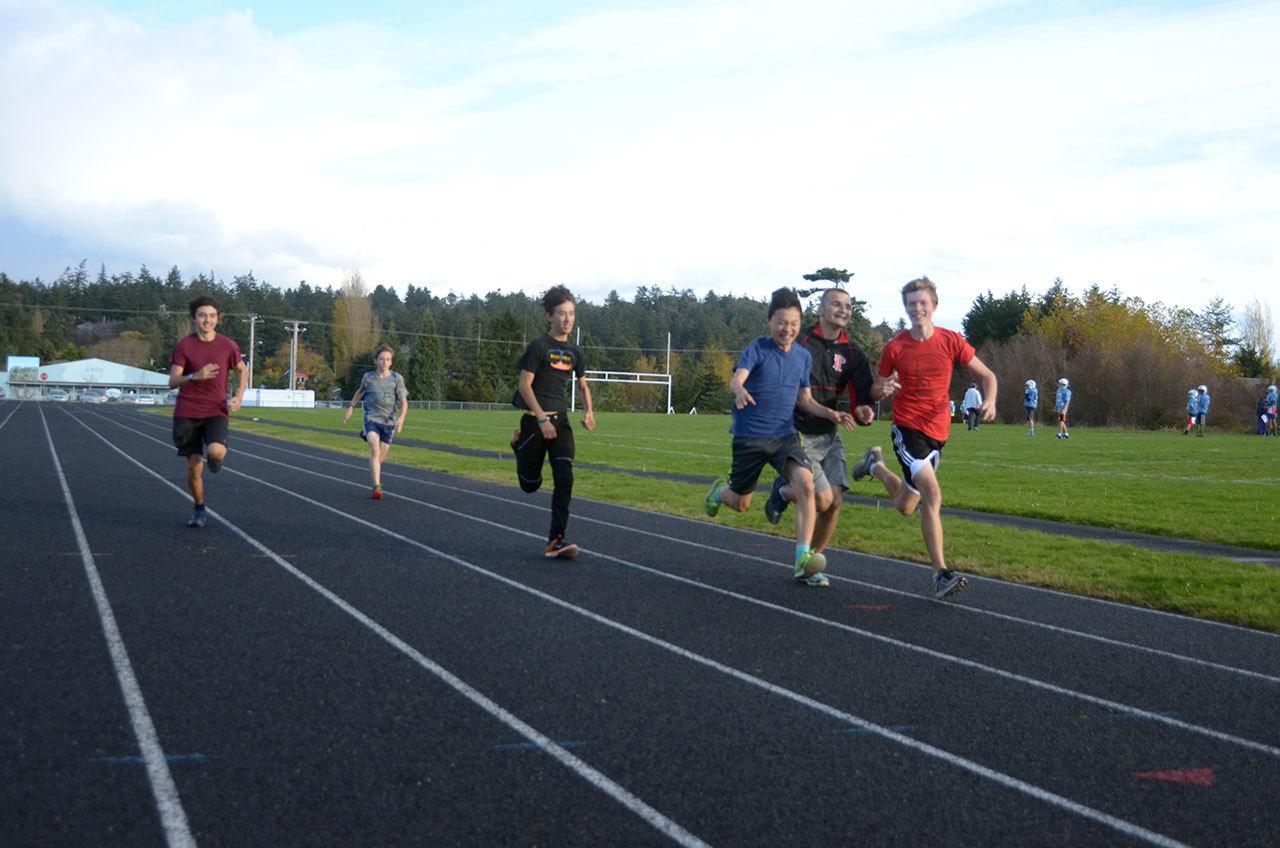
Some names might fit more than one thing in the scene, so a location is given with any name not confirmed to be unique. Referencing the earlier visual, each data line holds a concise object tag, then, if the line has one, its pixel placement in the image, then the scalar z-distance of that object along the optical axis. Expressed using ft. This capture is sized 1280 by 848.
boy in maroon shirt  35.76
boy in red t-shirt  25.95
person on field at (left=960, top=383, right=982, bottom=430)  143.64
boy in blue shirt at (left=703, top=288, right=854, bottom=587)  26.91
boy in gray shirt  48.67
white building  374.02
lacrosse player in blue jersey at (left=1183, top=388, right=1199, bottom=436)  135.23
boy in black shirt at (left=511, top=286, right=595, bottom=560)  30.68
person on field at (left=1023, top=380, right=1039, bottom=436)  128.26
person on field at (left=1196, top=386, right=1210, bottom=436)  134.62
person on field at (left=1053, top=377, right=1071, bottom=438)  118.62
